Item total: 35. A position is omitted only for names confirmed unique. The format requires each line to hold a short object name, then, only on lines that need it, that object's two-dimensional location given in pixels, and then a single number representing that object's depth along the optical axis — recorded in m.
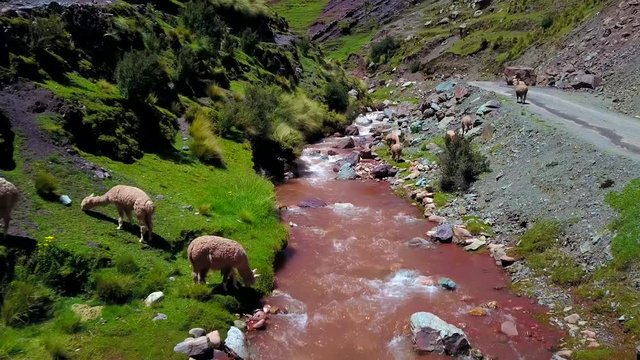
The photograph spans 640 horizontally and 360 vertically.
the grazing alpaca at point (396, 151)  33.97
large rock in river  13.58
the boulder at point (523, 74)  47.91
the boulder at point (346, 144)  39.44
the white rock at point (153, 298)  13.74
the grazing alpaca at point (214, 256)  14.59
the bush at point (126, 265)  14.20
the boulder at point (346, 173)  31.50
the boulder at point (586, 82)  39.84
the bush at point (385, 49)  93.69
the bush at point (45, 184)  15.58
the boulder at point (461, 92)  42.34
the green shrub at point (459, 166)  26.31
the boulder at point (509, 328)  14.51
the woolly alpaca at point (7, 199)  12.73
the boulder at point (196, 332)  13.16
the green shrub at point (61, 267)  13.23
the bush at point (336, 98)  49.75
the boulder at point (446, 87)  50.22
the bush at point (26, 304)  11.81
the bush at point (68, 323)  12.02
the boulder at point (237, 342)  13.08
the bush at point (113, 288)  13.41
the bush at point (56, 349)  11.12
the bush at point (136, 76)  23.52
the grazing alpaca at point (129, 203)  15.47
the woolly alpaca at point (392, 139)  36.32
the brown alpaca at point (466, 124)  34.50
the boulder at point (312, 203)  25.86
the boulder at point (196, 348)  12.52
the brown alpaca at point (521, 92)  35.09
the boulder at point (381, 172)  31.42
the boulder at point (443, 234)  21.16
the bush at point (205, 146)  24.73
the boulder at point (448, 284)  17.45
